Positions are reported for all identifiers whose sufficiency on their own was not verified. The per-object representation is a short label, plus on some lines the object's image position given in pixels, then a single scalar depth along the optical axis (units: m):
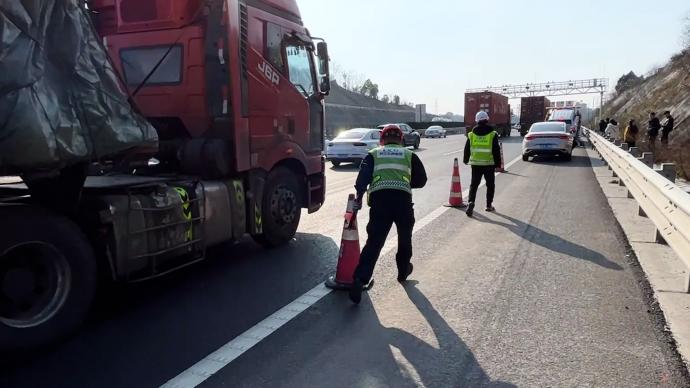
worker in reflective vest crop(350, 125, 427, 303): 5.14
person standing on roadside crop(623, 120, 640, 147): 20.16
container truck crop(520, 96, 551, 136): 43.69
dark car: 31.95
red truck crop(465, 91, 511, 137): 40.62
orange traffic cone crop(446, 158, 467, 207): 10.01
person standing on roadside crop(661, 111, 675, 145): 19.22
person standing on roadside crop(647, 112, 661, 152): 19.25
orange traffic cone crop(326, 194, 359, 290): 5.21
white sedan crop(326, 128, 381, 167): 18.67
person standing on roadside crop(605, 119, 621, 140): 23.40
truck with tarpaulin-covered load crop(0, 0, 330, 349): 3.67
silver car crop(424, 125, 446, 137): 52.53
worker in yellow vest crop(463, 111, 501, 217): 9.21
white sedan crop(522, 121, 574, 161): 19.83
